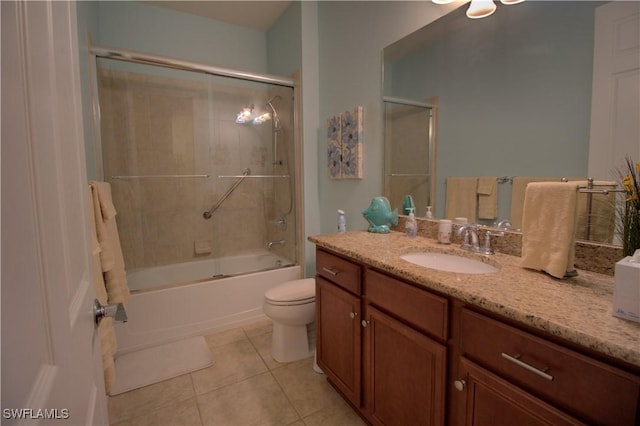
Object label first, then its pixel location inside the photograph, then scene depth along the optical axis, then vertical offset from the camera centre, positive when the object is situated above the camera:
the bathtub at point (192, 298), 2.09 -0.87
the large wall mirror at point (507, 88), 1.03 +0.43
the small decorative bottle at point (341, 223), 2.03 -0.24
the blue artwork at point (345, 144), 2.04 +0.34
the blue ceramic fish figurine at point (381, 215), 1.79 -0.17
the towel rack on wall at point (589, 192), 0.93 -0.02
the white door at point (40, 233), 0.30 -0.05
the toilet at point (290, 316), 1.86 -0.84
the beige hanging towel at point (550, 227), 0.92 -0.14
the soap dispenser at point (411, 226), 1.64 -0.22
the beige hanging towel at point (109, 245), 1.39 -0.29
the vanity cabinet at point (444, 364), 0.62 -0.52
